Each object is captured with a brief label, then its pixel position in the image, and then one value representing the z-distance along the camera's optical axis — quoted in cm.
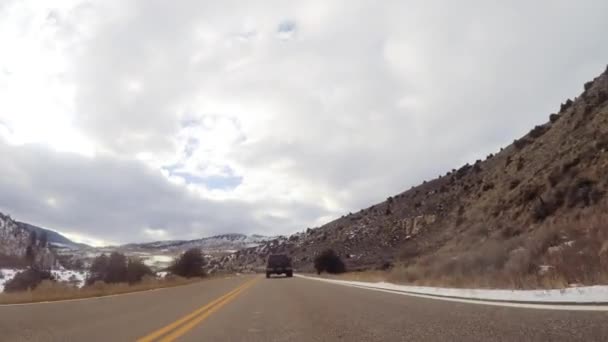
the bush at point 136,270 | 4866
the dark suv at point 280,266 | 4888
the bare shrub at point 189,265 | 6794
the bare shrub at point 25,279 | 3492
